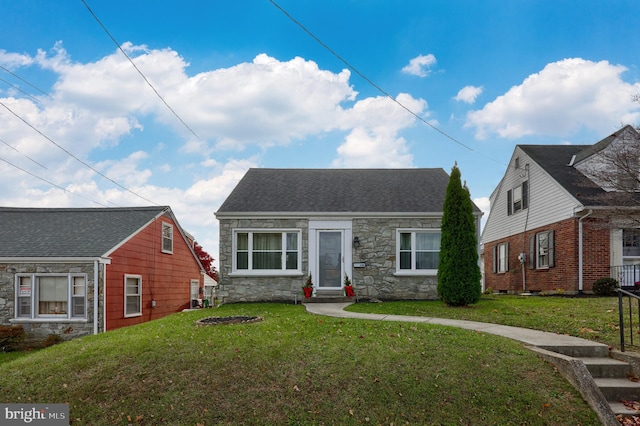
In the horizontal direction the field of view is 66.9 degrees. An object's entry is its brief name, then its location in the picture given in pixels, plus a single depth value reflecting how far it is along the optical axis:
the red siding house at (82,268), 16.08
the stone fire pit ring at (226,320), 9.89
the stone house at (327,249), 15.67
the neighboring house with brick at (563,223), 16.00
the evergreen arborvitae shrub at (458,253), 12.45
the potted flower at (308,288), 15.24
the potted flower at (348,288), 15.42
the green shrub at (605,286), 15.75
